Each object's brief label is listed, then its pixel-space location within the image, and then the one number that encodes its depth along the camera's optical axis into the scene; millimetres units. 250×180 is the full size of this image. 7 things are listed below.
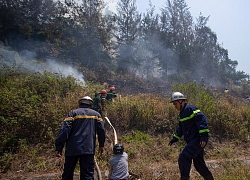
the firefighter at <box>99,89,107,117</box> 7962
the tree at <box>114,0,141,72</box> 21656
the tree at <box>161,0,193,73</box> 24438
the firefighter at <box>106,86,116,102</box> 8742
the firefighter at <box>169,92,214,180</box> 3486
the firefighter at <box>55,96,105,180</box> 3473
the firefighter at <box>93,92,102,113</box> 7827
